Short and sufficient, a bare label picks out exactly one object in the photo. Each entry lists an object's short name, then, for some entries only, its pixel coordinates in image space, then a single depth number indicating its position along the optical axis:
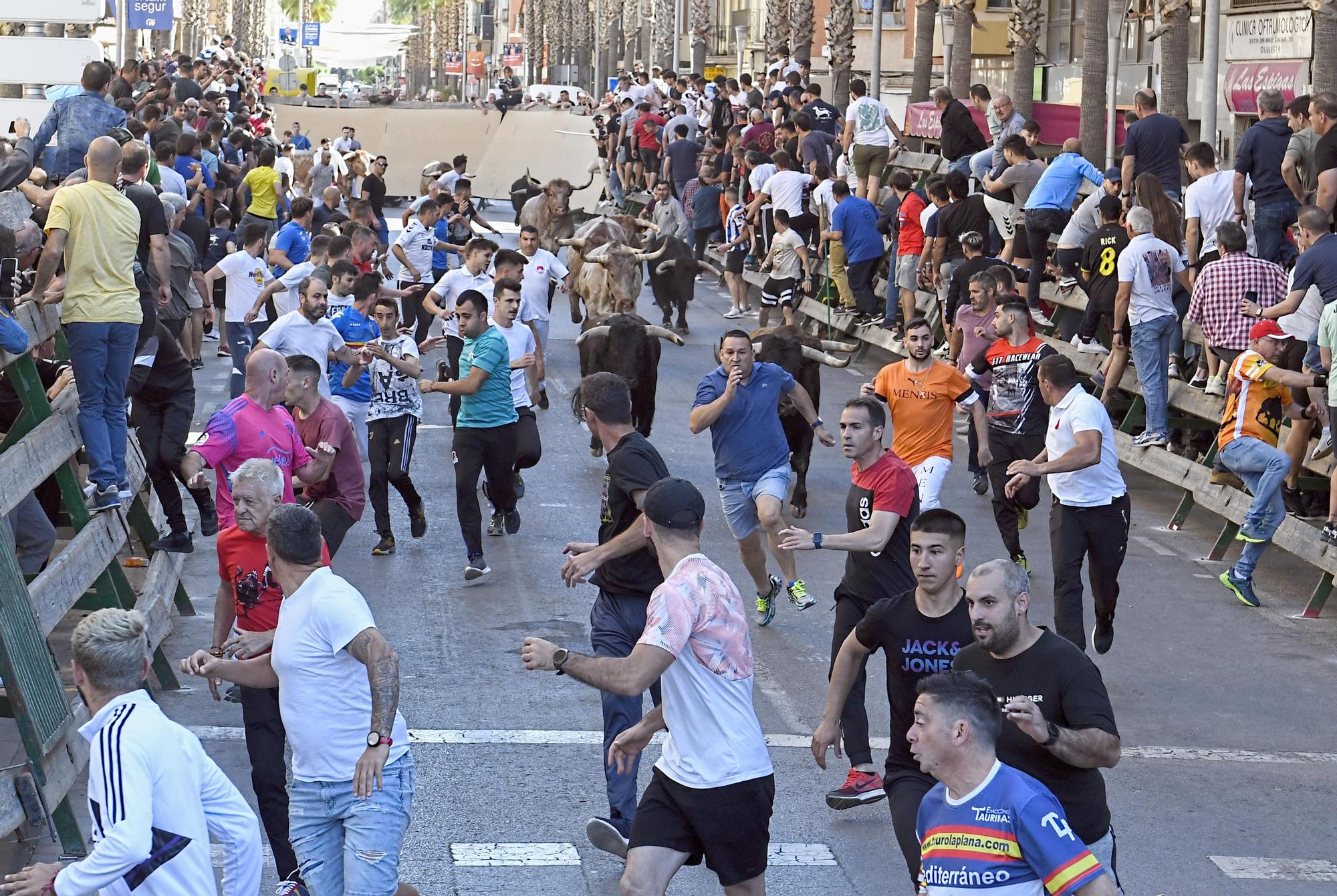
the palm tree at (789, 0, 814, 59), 42.00
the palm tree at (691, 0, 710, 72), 56.56
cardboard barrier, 45.94
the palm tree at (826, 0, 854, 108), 38.50
